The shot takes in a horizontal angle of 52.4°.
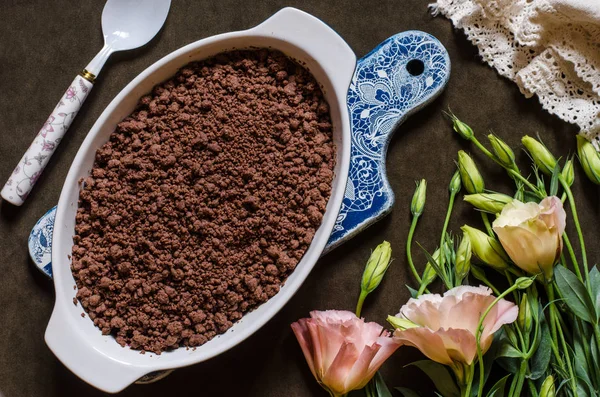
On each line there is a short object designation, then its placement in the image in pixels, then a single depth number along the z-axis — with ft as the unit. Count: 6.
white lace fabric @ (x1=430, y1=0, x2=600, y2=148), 3.01
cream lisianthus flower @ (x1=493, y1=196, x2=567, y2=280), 2.60
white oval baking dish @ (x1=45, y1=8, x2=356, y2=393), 2.59
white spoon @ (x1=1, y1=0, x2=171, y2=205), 3.03
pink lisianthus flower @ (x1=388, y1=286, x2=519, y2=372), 2.47
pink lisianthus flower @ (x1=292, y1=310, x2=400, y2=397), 2.65
